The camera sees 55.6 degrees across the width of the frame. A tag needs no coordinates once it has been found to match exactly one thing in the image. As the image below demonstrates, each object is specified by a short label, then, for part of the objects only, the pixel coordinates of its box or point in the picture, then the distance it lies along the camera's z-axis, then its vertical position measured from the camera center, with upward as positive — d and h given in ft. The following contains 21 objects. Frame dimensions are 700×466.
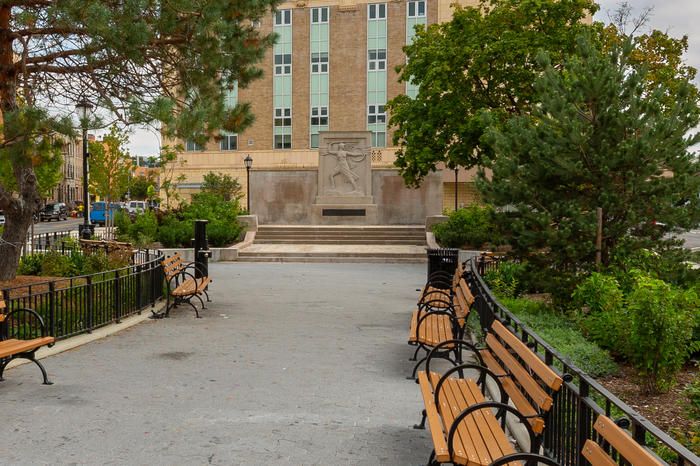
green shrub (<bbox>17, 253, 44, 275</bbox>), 46.78 -3.26
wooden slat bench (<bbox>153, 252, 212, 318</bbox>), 39.45 -4.19
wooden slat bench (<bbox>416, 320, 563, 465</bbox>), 13.80 -4.74
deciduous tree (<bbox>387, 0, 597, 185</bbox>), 76.07 +17.97
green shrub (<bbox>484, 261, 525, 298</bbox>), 40.88 -3.93
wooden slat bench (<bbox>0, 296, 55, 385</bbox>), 23.29 -4.54
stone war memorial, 107.65 +4.56
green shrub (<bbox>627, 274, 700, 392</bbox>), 21.74 -3.85
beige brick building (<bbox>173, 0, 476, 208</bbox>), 191.72 +39.81
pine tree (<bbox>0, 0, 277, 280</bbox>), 33.37 +9.19
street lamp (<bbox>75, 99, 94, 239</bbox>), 73.16 +1.78
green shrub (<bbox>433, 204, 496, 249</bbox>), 83.76 -1.41
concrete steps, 82.12 -3.53
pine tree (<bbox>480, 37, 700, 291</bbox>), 33.37 +2.71
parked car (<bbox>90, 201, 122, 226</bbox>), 182.60 +1.77
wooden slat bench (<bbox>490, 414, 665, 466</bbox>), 9.02 -3.36
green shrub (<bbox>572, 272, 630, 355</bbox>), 25.00 -3.86
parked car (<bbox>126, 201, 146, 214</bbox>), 218.38 +5.24
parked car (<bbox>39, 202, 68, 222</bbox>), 207.21 +2.35
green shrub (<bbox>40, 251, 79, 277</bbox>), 45.11 -3.28
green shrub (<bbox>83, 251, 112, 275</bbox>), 44.96 -3.06
